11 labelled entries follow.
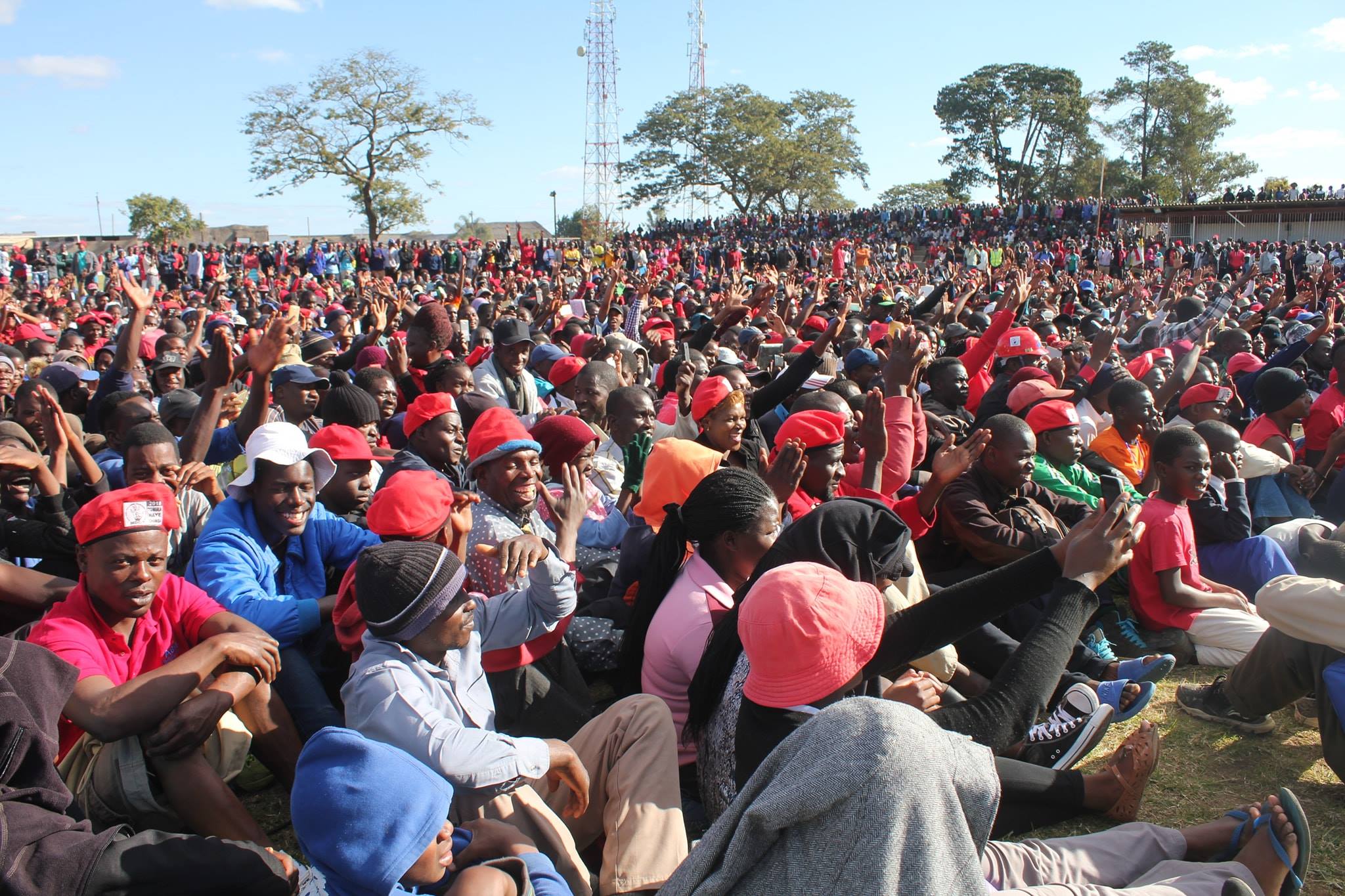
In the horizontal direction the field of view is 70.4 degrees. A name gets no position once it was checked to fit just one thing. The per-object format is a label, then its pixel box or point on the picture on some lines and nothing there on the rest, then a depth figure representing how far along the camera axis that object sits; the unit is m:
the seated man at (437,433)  4.97
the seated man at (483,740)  2.41
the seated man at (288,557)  3.37
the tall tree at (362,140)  37.03
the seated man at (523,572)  3.26
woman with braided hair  3.04
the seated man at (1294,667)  3.16
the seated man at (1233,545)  4.63
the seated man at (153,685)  2.66
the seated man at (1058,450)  5.14
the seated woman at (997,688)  2.44
